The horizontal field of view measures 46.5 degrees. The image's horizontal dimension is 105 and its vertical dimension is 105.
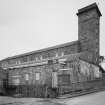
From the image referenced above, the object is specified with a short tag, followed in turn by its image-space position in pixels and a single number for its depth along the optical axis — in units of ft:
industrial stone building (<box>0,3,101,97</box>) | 49.85
